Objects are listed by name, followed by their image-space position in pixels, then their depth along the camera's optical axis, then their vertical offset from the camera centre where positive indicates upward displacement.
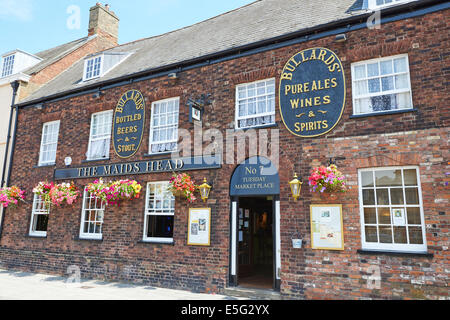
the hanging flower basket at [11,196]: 12.71 +0.92
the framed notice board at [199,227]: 8.97 -0.09
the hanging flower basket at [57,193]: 11.34 +0.98
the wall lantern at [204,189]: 9.05 +0.94
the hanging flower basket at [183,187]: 9.16 +1.02
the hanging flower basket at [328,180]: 7.29 +1.01
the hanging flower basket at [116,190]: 10.12 +0.97
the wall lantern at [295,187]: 7.74 +0.89
